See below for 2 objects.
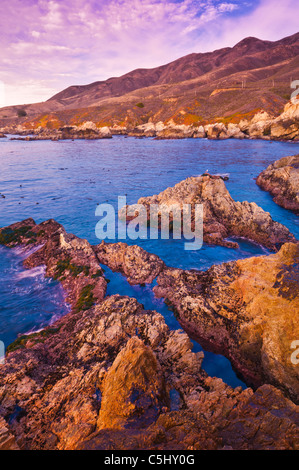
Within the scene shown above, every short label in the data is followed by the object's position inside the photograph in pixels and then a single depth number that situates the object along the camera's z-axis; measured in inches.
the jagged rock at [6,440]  208.4
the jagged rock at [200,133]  4540.4
